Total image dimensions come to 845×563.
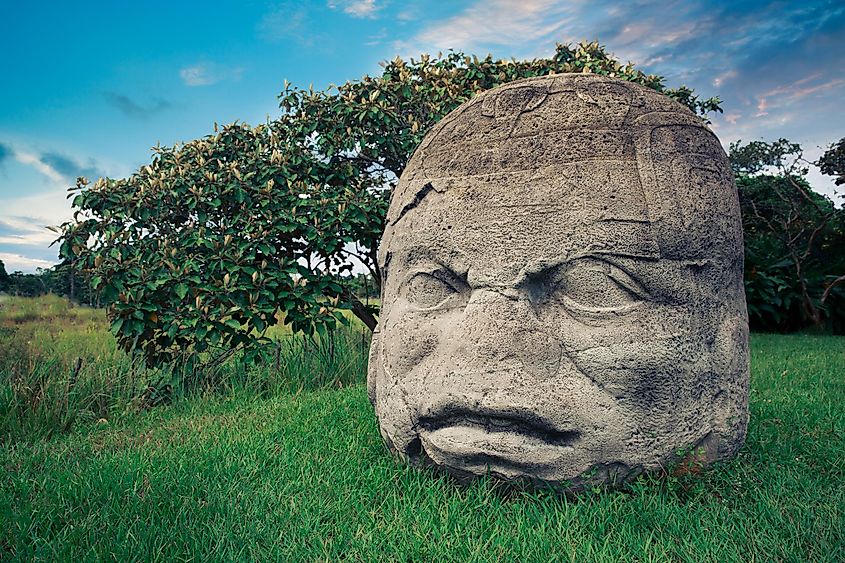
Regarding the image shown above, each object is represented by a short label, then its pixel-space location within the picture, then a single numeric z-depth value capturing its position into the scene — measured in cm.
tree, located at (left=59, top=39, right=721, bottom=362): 578
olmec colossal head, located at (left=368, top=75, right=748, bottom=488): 289
